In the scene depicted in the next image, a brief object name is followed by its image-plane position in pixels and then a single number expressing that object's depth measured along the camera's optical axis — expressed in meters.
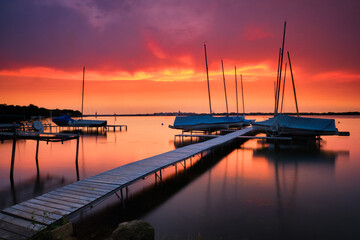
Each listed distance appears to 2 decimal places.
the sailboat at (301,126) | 22.28
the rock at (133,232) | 4.36
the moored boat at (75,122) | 41.68
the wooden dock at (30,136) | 12.42
